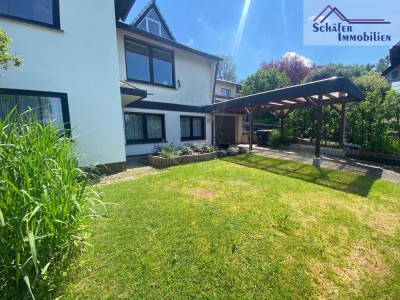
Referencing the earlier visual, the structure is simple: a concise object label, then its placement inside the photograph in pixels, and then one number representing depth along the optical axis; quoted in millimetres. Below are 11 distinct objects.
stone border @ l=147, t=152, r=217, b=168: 7496
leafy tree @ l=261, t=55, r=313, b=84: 27547
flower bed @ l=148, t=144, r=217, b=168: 7570
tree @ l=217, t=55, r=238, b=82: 42375
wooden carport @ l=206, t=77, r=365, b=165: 6062
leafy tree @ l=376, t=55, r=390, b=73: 44684
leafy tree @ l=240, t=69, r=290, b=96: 19172
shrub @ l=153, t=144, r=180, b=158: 7777
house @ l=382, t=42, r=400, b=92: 19523
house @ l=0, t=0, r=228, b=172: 4988
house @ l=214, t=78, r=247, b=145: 14780
